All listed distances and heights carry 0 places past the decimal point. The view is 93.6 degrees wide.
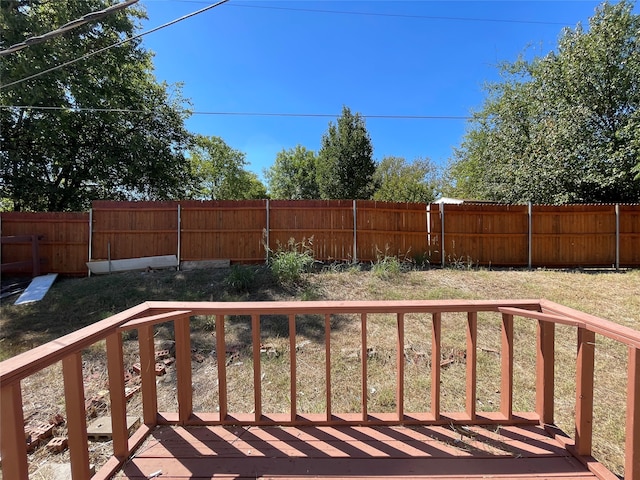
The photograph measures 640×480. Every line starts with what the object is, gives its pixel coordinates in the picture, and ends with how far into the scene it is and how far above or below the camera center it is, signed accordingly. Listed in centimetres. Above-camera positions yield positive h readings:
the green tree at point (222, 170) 2142 +510
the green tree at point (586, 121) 844 +349
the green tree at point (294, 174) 2373 +535
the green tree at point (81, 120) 814 +380
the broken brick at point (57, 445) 200 -138
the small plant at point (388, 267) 582 -60
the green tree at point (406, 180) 1930 +412
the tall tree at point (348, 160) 1446 +381
